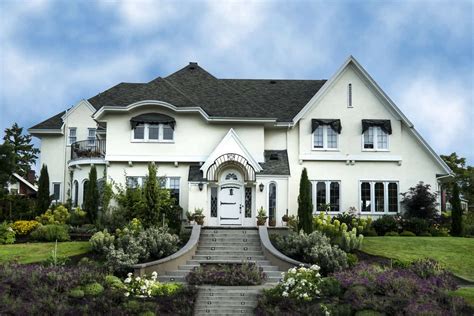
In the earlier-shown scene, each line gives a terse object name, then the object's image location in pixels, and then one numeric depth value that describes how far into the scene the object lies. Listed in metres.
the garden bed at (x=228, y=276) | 19.95
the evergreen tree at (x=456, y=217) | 29.92
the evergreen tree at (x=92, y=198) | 30.36
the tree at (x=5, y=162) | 33.25
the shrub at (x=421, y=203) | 30.66
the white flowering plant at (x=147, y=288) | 17.78
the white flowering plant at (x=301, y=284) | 17.27
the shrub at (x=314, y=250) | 21.14
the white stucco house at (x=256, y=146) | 29.88
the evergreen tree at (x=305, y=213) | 25.48
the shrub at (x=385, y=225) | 29.97
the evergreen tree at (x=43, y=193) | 31.26
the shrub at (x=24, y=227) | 28.12
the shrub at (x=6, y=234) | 26.75
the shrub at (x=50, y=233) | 26.73
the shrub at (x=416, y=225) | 29.72
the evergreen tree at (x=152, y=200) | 26.73
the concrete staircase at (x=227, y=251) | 21.84
